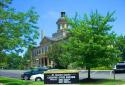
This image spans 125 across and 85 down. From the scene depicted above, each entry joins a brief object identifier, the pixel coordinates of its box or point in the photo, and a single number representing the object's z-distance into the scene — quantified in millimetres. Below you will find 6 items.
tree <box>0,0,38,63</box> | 16820
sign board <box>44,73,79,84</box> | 15341
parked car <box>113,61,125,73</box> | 25545
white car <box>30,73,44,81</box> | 21287
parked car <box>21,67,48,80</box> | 23511
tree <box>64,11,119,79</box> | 19324
